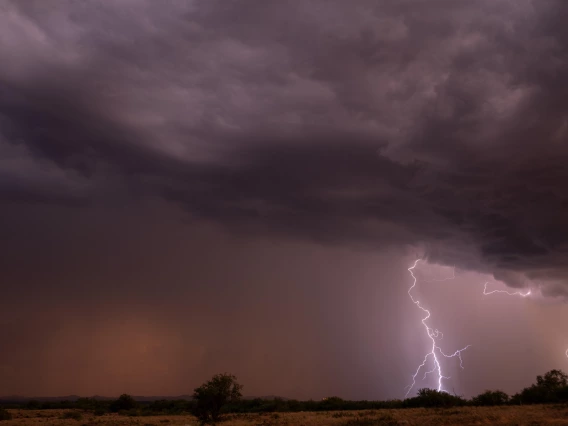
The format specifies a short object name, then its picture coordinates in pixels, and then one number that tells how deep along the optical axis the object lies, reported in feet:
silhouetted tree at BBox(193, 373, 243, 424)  132.26
